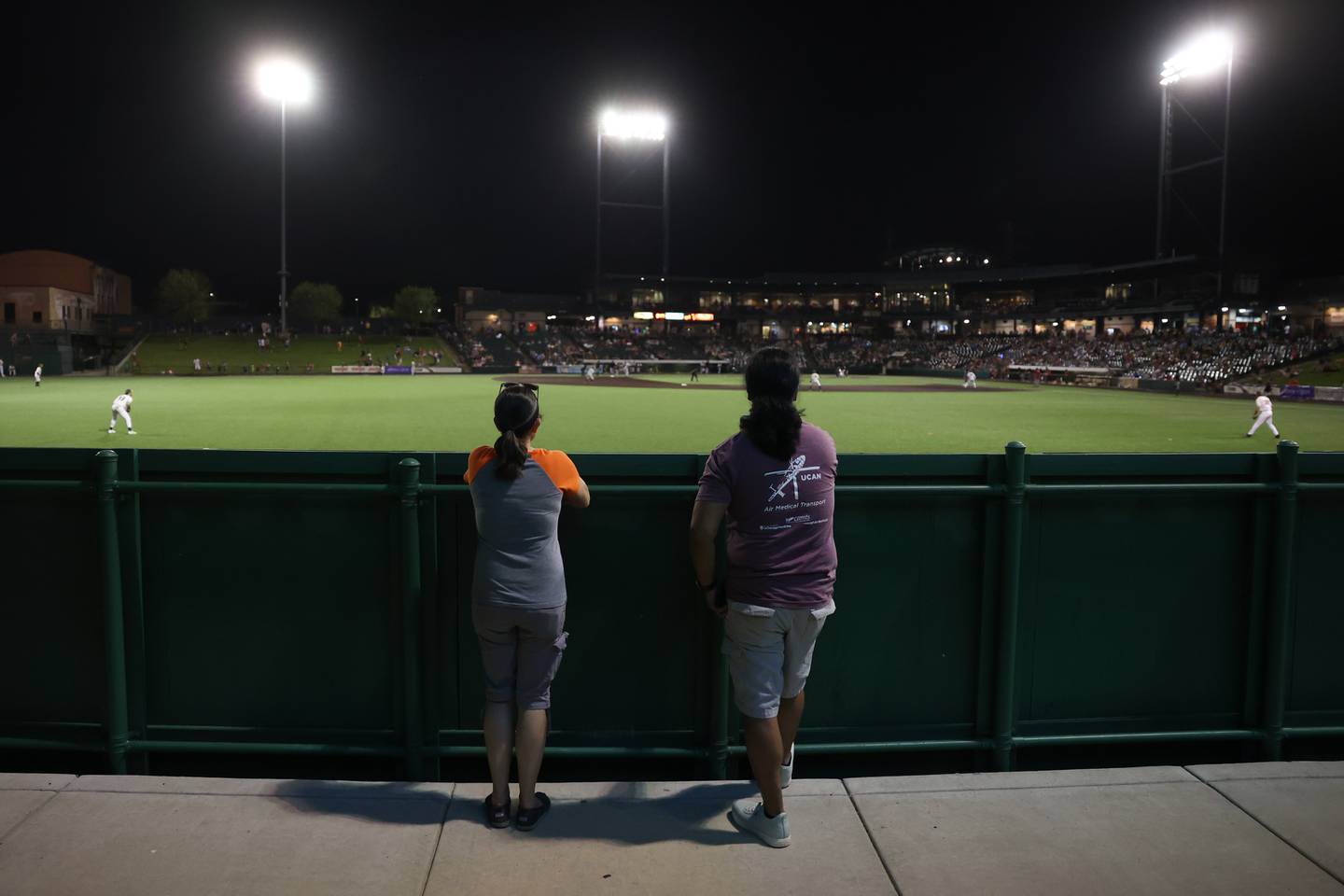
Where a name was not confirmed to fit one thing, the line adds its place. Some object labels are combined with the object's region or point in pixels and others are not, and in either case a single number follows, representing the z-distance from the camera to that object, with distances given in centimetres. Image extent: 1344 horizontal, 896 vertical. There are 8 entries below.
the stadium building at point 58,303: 7475
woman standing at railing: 375
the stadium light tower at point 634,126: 8398
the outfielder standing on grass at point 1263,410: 2162
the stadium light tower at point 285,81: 5825
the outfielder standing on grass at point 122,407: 2132
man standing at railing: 369
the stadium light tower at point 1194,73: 6059
